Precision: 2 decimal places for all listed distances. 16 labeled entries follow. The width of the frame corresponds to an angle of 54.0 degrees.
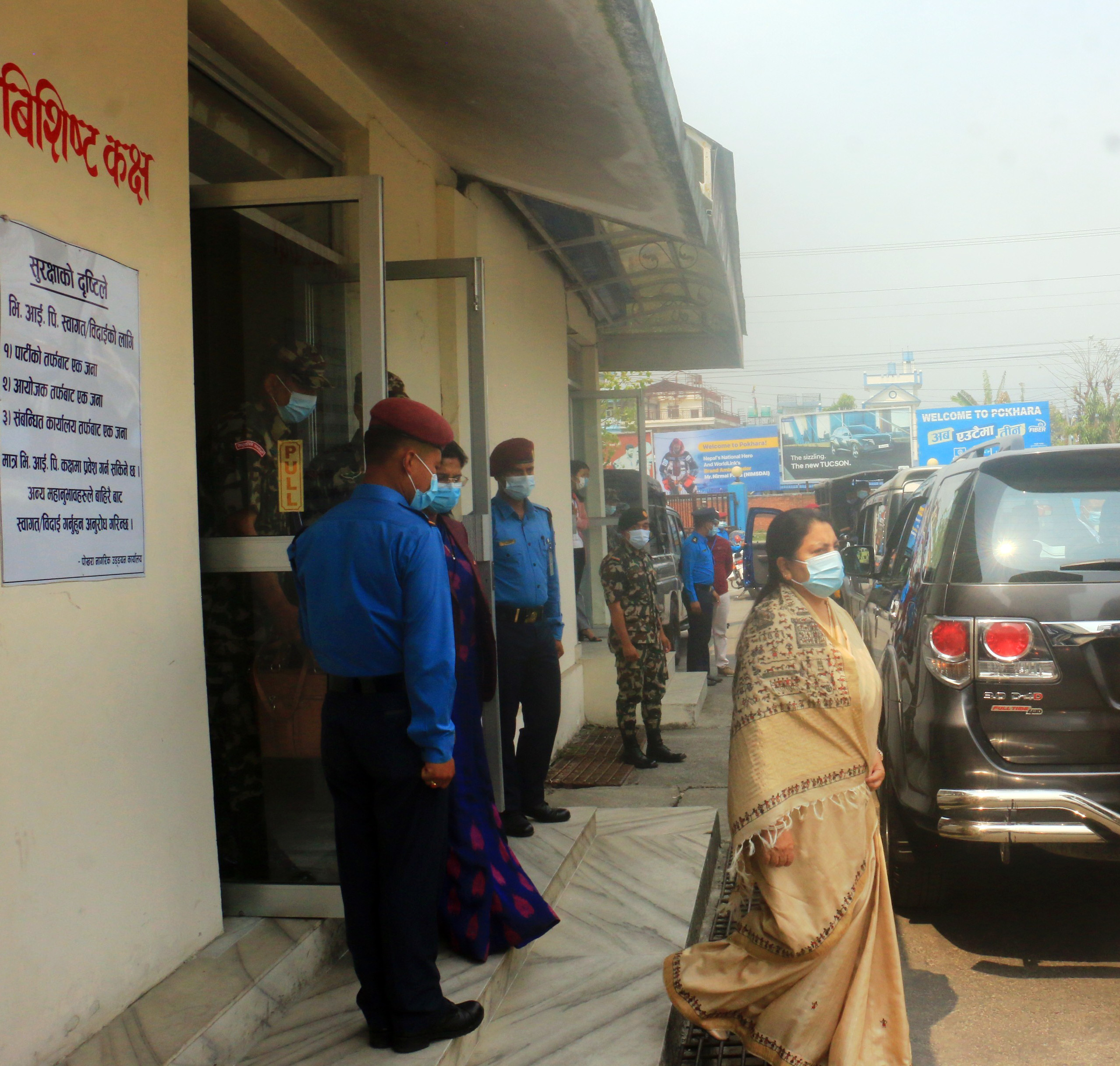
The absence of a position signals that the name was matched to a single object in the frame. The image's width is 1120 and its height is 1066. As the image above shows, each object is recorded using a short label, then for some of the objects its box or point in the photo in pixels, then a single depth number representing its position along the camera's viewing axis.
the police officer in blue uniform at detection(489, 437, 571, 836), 5.21
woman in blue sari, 3.52
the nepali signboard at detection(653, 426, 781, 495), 43.56
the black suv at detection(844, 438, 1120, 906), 3.86
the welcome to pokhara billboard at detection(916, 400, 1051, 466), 35.81
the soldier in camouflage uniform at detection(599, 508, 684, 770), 7.51
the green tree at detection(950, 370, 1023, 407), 54.22
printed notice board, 2.64
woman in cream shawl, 3.08
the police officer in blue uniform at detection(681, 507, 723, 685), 11.15
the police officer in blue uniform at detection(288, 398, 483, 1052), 2.82
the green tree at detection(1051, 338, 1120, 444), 38.81
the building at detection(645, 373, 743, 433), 101.62
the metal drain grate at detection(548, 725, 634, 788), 7.32
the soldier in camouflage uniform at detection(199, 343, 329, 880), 3.79
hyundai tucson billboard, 43.84
